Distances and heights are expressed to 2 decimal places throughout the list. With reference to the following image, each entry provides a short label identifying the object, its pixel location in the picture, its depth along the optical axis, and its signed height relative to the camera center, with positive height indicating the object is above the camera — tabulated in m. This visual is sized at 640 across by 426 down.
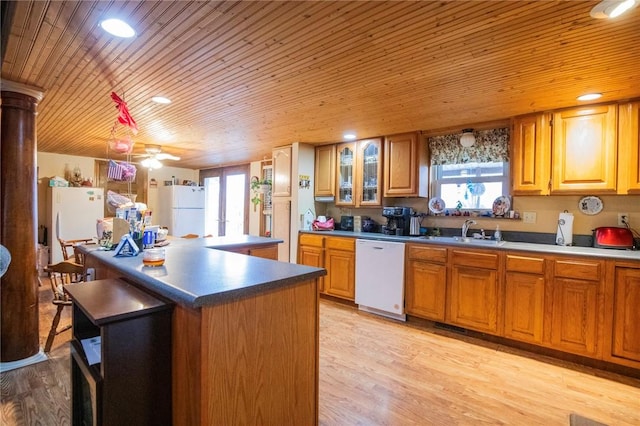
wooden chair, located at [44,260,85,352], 2.46 -0.55
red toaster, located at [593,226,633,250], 2.59 -0.21
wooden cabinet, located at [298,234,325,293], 4.09 -0.55
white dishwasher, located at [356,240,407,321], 3.36 -0.75
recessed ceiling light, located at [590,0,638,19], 1.31 +0.87
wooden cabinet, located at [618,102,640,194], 2.42 +0.50
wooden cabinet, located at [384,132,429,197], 3.59 +0.51
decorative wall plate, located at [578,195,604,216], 2.79 +0.07
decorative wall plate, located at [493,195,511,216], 3.23 +0.05
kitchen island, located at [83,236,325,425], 1.09 -0.51
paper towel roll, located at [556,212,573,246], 2.86 -0.16
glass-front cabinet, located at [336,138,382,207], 3.93 +0.47
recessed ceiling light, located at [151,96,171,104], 2.60 +0.90
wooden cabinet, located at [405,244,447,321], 3.11 -0.73
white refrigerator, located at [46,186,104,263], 4.83 -0.14
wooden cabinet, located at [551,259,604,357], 2.38 -0.73
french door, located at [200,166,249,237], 6.25 +0.15
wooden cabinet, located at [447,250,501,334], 2.81 -0.74
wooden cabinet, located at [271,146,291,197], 4.45 +0.52
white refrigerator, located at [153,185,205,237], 6.10 -0.05
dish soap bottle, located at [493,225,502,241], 3.18 -0.24
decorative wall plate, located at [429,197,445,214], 3.66 +0.06
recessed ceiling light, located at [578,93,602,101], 2.37 +0.89
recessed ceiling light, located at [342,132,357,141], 3.78 +0.91
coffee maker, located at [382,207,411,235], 3.66 -0.11
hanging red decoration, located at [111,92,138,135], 2.17 +0.64
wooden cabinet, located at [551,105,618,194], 2.52 +0.52
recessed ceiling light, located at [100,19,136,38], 1.52 +0.88
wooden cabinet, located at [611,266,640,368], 2.24 -0.75
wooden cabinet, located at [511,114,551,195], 2.80 +0.51
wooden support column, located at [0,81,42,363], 2.26 -0.09
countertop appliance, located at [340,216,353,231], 4.36 -0.20
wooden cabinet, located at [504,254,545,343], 2.59 -0.73
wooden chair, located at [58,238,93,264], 3.37 -0.42
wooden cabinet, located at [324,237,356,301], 3.79 -0.72
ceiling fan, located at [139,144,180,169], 3.96 +0.71
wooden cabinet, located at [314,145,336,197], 4.33 +0.52
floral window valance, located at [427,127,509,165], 3.23 +0.67
